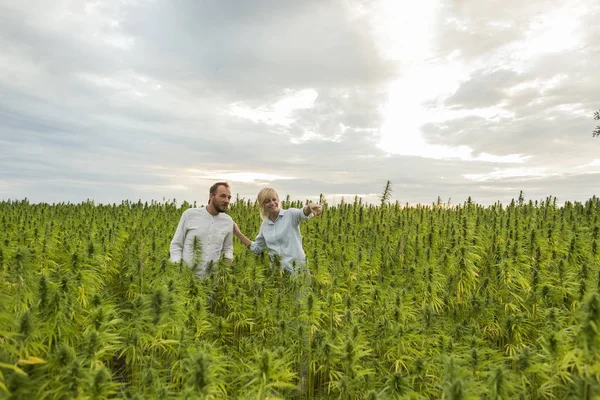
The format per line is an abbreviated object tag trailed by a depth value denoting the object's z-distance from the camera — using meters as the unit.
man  7.34
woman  7.12
